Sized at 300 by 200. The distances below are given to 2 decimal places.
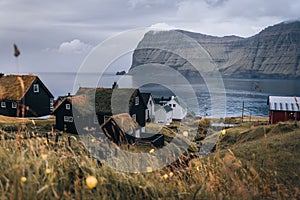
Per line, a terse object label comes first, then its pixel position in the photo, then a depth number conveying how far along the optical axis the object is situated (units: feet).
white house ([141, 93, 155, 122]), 142.31
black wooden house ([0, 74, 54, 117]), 107.24
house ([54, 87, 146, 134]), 83.56
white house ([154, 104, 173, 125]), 169.35
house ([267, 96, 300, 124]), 95.76
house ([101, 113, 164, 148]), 60.76
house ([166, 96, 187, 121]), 196.03
